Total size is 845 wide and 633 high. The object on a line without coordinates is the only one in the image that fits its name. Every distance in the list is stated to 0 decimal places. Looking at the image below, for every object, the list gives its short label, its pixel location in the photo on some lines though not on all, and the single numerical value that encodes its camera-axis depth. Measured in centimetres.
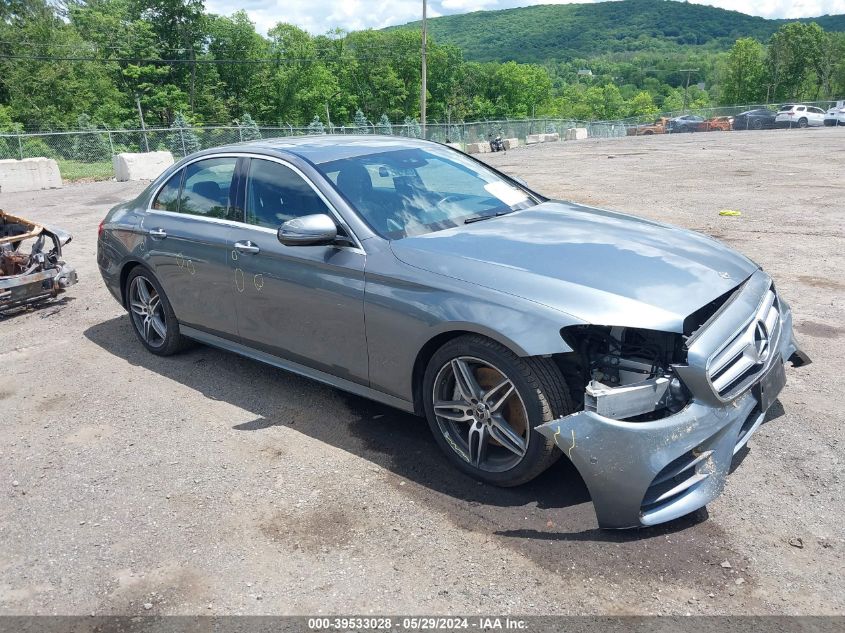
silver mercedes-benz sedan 305
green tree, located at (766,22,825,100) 10362
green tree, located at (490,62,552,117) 11606
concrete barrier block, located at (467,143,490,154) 3876
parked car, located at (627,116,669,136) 5653
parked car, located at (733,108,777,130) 4988
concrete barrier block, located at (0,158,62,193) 1959
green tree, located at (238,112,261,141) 3059
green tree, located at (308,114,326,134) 3469
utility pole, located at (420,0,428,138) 3935
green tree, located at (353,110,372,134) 6295
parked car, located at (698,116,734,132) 5372
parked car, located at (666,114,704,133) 5516
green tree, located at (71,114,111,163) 2586
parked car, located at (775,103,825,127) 4788
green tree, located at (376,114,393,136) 3826
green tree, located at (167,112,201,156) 2836
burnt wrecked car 704
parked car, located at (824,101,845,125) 4675
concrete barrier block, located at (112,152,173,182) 2230
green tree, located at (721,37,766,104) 10862
